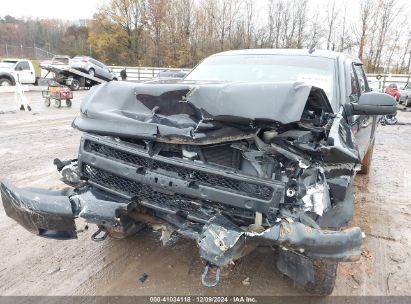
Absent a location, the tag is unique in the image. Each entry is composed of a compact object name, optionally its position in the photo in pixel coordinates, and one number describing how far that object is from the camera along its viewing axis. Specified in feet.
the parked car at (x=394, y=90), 64.16
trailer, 66.23
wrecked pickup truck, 7.30
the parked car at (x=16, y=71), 66.63
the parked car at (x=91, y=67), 75.09
